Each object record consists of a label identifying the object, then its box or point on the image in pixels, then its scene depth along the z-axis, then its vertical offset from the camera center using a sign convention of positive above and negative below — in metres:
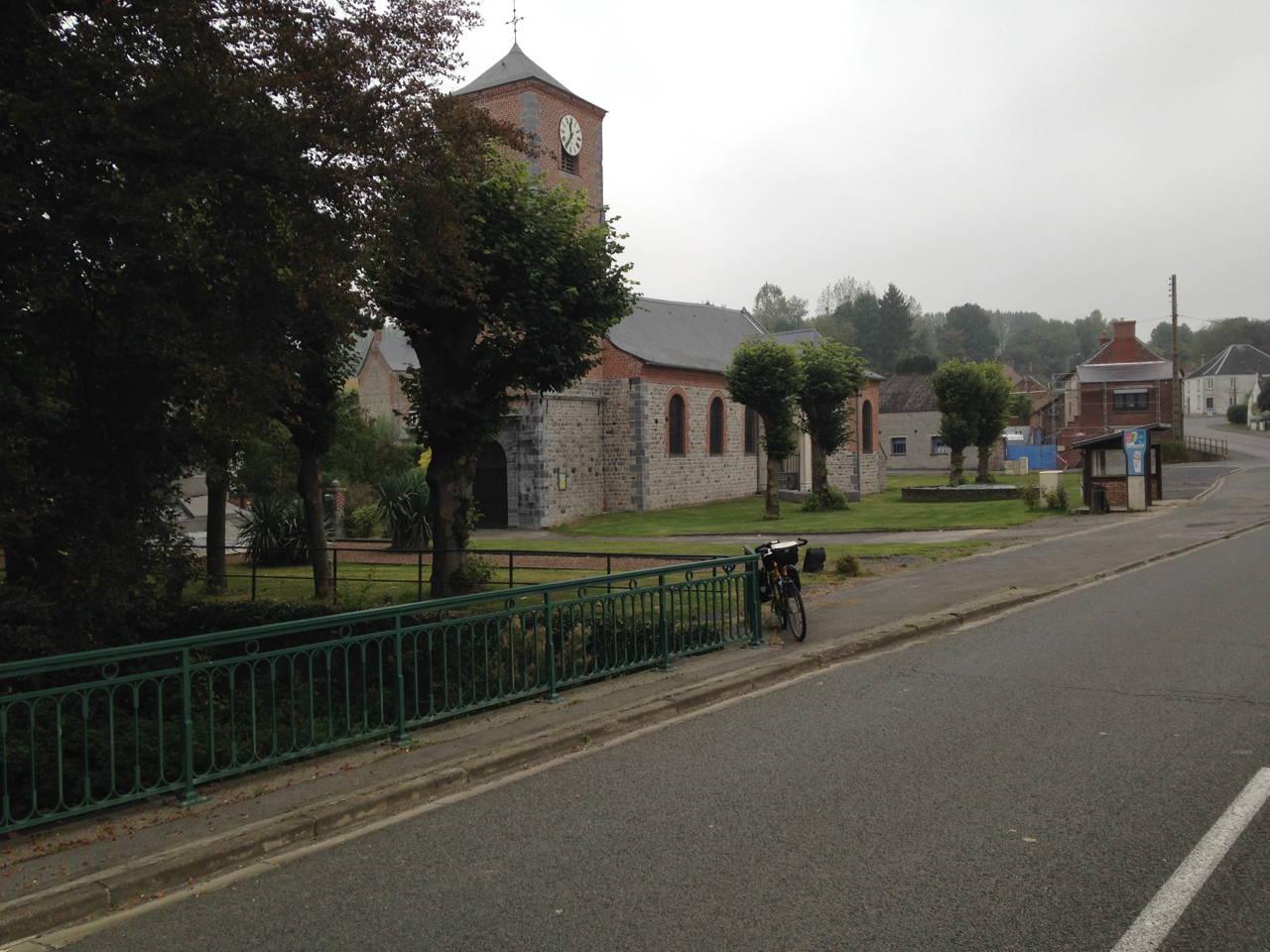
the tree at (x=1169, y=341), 143.88 +21.20
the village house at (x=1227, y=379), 118.25 +10.68
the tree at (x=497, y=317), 15.78 +2.67
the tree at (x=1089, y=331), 170.25 +24.76
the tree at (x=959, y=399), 43.59 +3.22
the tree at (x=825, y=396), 37.22 +2.99
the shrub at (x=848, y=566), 17.02 -1.48
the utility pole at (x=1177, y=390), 60.29 +5.04
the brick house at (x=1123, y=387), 72.62 +6.01
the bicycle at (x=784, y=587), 10.87 -1.15
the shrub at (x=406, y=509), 24.69 -0.52
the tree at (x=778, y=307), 144.12 +25.15
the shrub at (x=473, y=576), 17.34 -1.54
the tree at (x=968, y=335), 143.12 +19.79
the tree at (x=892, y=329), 120.12 +17.13
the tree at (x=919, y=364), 99.12 +10.77
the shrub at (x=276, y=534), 23.73 -1.01
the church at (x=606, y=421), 37.38 +2.38
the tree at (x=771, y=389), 34.22 +3.03
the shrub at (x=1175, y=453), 56.06 +0.93
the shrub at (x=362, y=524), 30.92 -1.09
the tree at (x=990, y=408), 43.81 +2.86
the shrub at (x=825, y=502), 36.50 -0.86
